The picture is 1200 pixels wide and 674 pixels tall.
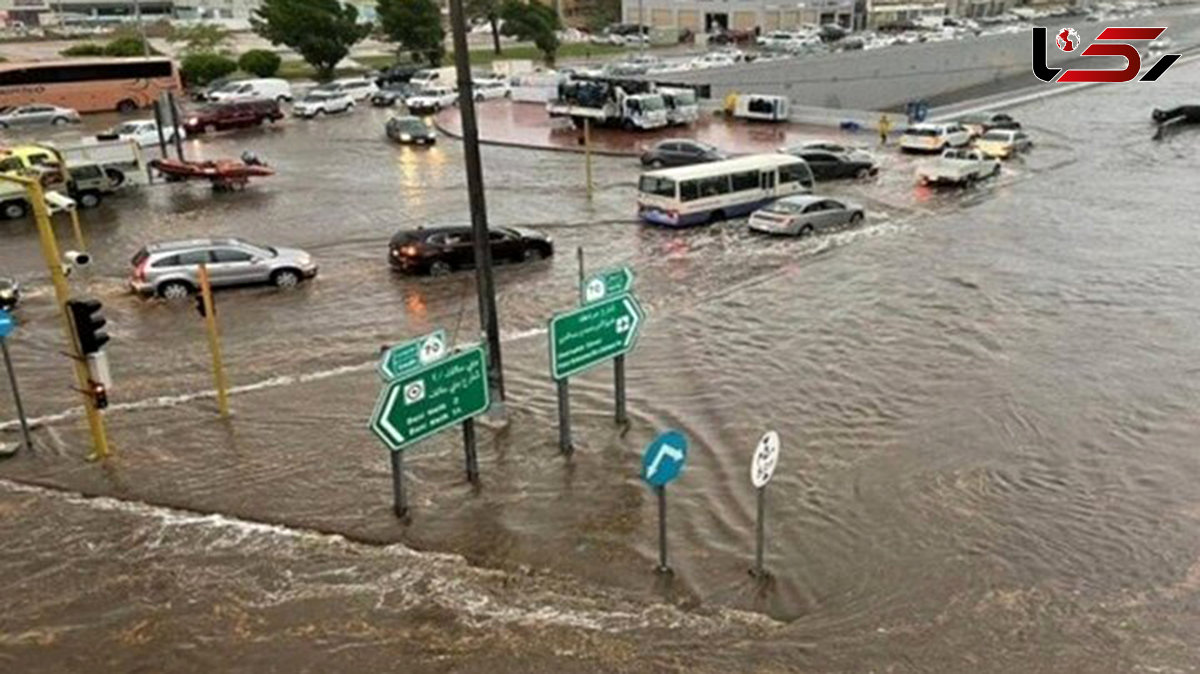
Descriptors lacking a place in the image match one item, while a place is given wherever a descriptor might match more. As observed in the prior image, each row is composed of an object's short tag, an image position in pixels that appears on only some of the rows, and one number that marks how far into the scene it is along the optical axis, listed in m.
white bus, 28.58
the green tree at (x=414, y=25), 71.06
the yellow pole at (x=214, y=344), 15.01
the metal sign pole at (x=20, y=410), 14.41
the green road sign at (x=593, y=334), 13.88
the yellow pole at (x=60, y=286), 12.53
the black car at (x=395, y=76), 62.21
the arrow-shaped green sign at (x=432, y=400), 11.81
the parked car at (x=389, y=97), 56.59
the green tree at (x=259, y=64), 64.81
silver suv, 21.55
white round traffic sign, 10.42
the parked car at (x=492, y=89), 58.94
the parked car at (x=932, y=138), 42.12
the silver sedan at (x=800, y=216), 27.88
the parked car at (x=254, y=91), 52.91
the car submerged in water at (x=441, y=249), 23.53
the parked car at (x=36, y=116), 46.31
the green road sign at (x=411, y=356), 12.36
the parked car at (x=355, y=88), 56.75
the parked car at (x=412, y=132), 43.19
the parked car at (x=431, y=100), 52.69
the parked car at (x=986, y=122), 45.59
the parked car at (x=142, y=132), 41.22
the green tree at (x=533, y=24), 78.00
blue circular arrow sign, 10.52
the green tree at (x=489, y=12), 85.00
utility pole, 14.02
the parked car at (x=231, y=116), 46.59
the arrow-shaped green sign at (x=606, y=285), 14.50
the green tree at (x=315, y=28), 64.25
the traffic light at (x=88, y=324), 13.09
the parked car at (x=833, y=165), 36.59
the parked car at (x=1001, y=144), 41.03
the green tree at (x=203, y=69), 62.97
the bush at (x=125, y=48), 65.00
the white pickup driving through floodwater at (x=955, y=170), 34.84
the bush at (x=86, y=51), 64.88
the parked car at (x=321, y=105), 52.31
